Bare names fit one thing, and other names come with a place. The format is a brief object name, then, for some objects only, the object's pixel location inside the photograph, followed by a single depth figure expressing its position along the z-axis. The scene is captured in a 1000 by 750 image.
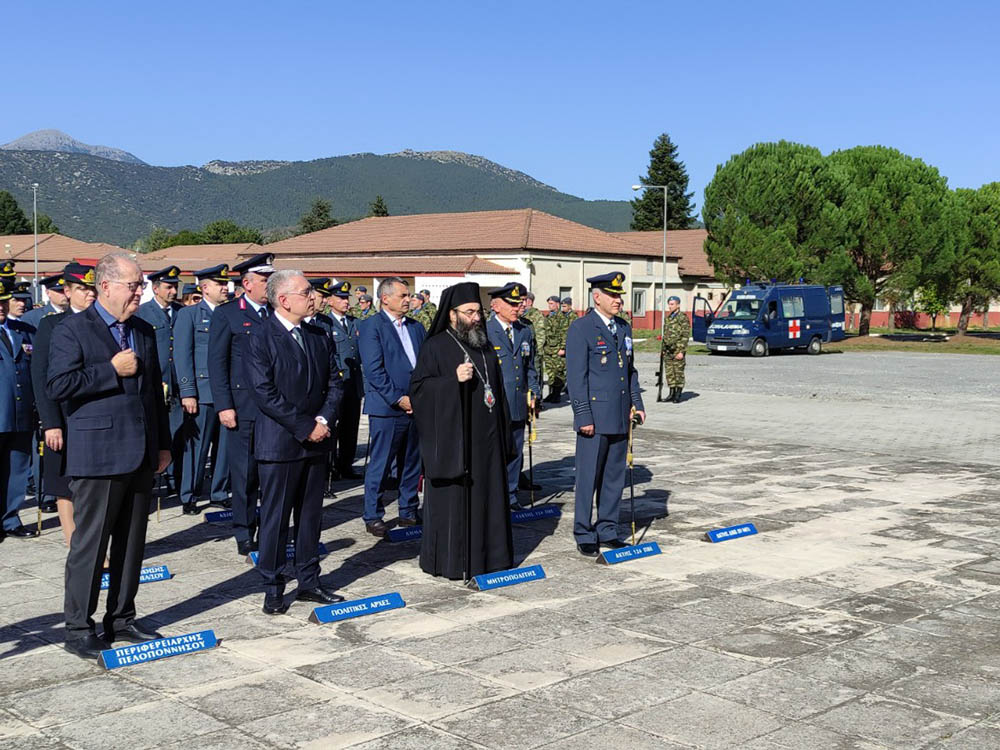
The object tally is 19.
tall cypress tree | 97.25
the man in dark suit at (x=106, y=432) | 5.65
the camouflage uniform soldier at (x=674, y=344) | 20.58
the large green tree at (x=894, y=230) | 48.47
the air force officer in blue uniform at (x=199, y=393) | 9.45
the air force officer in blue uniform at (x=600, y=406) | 8.20
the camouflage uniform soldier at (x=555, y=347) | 20.30
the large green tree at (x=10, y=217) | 124.19
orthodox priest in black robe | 7.33
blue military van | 38.66
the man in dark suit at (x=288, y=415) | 6.38
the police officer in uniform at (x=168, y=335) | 10.00
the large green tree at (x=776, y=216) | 48.62
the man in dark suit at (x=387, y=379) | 8.91
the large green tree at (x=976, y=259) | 50.97
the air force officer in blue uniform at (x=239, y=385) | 8.21
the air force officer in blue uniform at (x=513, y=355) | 10.22
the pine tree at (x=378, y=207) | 104.44
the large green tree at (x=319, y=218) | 109.19
